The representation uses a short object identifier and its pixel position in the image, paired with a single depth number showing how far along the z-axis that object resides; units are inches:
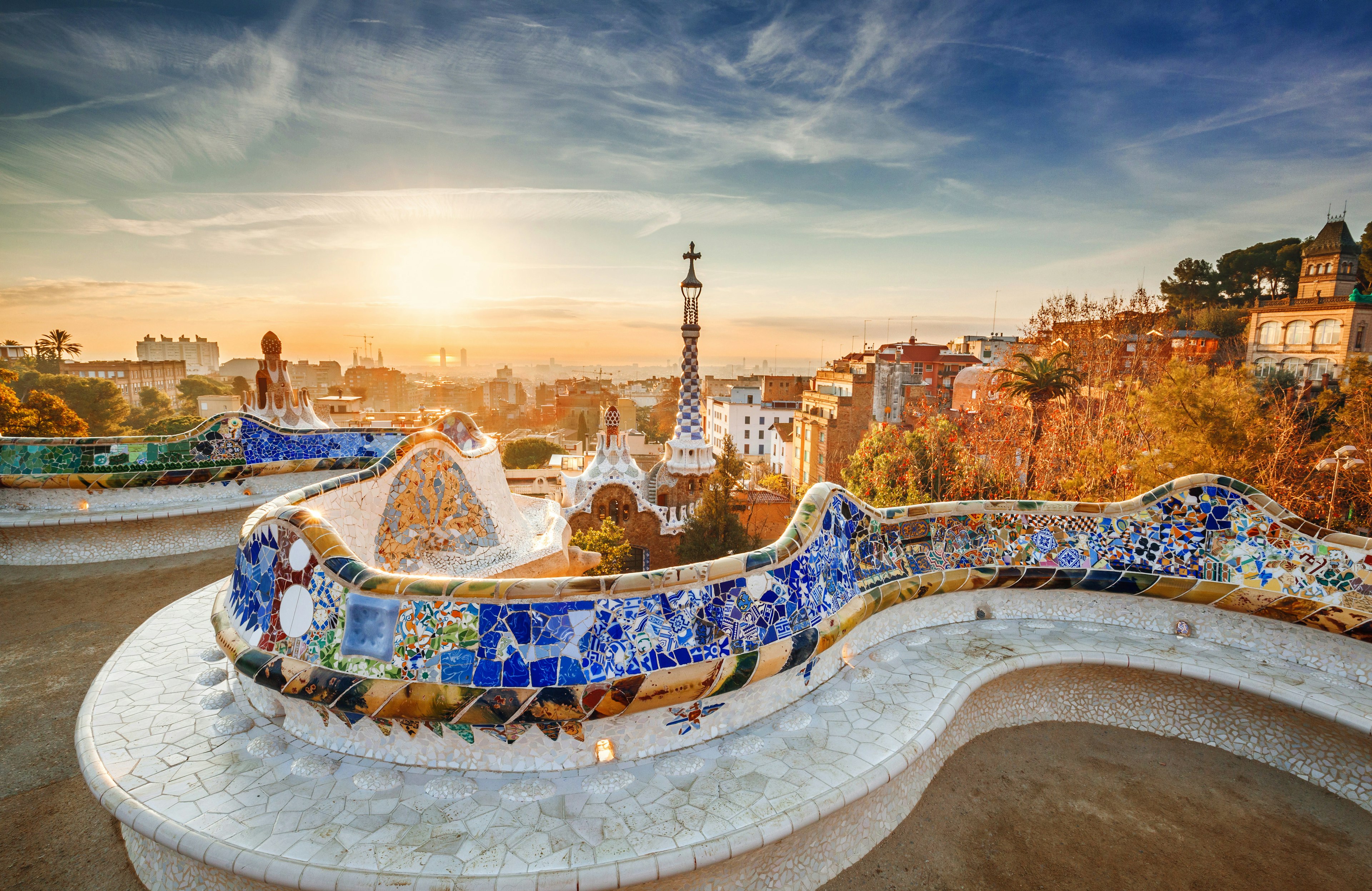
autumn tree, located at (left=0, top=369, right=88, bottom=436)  579.2
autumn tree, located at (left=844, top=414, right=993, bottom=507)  605.6
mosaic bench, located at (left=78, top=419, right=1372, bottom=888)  105.6
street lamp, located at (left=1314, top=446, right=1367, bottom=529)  374.9
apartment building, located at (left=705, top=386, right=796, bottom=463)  1983.3
